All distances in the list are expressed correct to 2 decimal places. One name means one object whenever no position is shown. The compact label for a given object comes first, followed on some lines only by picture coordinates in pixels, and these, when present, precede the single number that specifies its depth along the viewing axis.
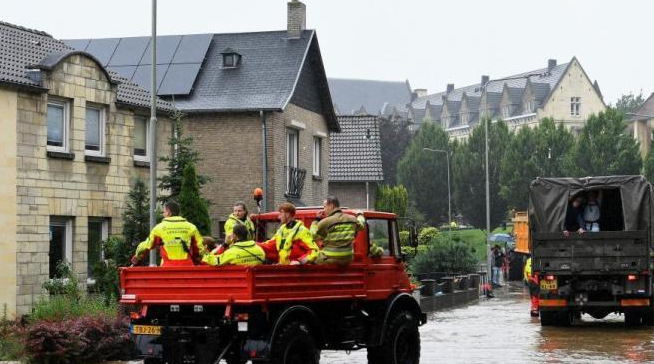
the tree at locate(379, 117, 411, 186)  105.12
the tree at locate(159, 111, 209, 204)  26.34
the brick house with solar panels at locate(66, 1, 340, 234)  36.53
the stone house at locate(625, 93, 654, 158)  107.06
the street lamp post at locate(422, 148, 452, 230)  86.31
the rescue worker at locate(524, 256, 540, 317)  26.46
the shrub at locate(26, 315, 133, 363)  15.99
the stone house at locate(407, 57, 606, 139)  117.56
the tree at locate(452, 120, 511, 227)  86.81
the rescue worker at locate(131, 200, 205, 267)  13.77
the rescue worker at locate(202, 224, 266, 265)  12.91
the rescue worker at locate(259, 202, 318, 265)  13.49
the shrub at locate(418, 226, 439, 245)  48.29
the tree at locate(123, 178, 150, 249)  25.05
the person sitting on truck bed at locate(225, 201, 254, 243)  14.43
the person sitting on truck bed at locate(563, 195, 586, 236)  24.48
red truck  12.01
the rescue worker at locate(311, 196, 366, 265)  13.60
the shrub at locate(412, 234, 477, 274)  38.25
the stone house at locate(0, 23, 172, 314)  22.75
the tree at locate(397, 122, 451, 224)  93.50
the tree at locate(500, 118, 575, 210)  82.75
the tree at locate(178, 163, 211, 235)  25.09
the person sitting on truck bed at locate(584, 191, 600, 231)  24.38
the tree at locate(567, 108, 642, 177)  80.00
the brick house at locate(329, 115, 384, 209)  52.19
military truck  22.45
